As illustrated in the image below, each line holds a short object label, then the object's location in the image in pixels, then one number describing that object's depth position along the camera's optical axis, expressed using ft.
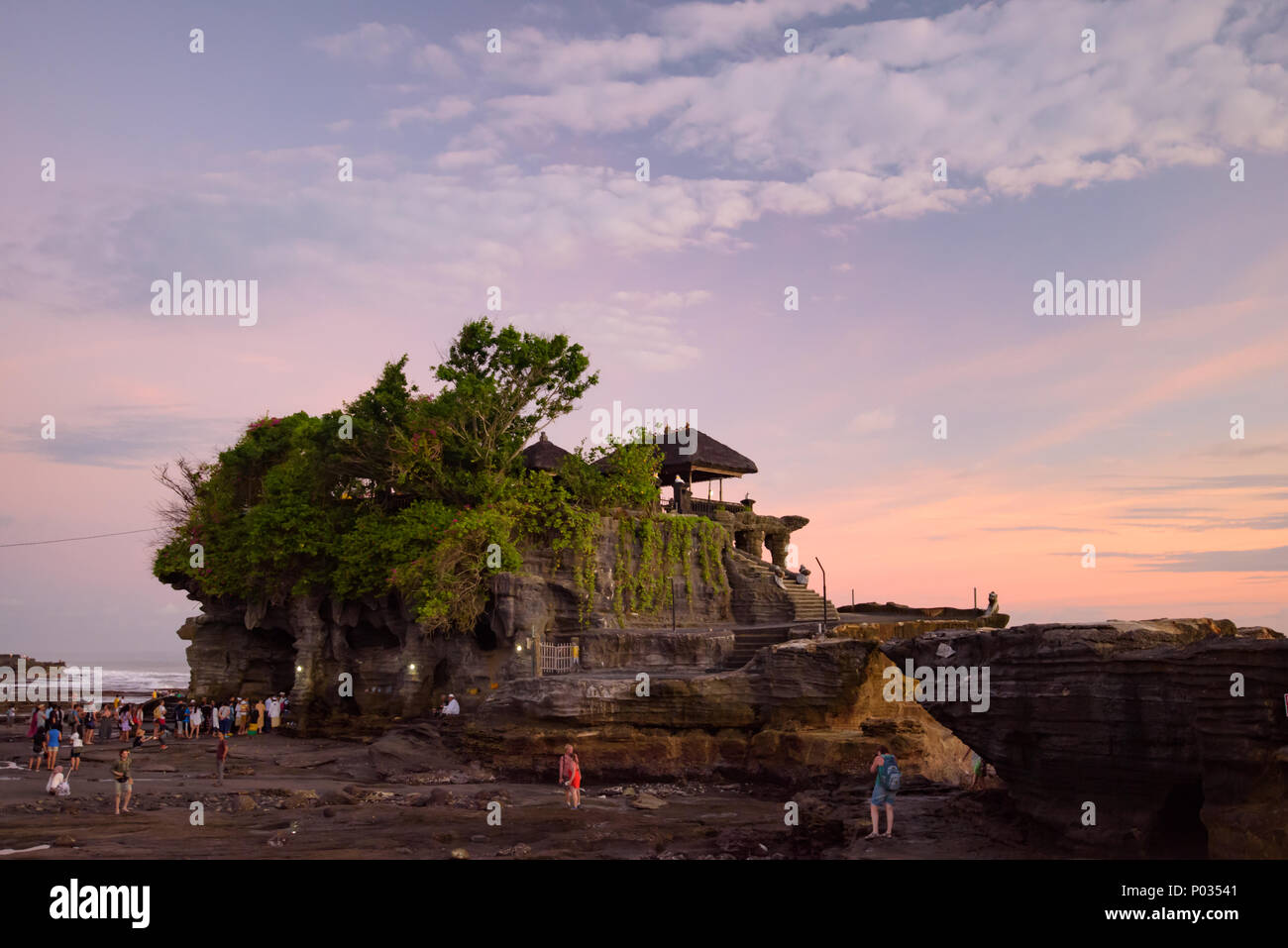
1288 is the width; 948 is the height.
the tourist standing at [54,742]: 74.86
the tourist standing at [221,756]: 70.23
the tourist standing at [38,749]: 81.00
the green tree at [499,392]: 104.22
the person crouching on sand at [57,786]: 62.59
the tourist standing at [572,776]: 60.75
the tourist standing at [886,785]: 47.93
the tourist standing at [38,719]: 88.38
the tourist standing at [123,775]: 56.80
